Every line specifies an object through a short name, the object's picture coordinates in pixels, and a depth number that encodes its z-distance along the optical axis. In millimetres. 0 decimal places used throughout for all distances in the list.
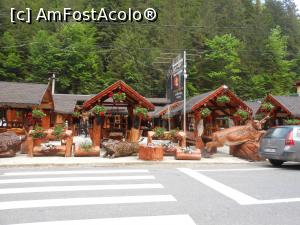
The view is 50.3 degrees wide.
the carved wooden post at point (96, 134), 17500
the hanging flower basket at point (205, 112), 17234
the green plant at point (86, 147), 13883
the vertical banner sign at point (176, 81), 15445
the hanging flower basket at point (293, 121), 21125
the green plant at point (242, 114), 17344
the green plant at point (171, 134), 15877
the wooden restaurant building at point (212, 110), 17375
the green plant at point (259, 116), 26328
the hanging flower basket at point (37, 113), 16781
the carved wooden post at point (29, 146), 13814
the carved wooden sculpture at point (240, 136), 14273
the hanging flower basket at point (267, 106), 21970
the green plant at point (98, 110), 16923
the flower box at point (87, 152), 13781
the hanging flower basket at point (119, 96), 17344
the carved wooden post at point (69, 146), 13820
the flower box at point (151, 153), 12914
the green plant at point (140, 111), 17328
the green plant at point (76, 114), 31994
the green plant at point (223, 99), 17391
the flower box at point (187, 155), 13330
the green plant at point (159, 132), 15823
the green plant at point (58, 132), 14377
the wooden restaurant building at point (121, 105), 17344
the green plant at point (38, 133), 14094
